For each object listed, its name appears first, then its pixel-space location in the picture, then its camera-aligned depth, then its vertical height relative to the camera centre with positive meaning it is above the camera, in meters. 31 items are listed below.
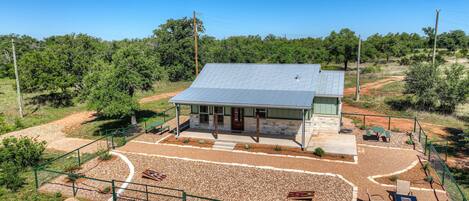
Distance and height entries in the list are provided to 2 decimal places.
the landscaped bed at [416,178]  13.73 -4.88
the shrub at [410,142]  19.25 -4.39
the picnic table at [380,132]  19.66 -3.93
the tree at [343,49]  58.66 +3.48
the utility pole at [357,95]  33.53 -2.85
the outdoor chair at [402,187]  12.20 -4.50
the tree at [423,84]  28.14 -1.42
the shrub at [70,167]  15.82 -4.87
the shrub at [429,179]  13.97 -4.81
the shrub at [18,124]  25.69 -4.34
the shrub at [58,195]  13.15 -5.07
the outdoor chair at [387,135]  19.63 -4.05
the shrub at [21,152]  16.08 -4.10
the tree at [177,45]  49.28 +3.61
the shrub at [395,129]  22.15 -4.22
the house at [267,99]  19.27 -1.79
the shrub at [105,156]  17.27 -4.66
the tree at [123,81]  20.83 -0.80
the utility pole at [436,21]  31.74 +4.58
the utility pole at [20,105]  28.47 -3.17
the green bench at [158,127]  21.81 -4.02
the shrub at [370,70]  57.58 -0.38
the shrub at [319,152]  17.22 -4.43
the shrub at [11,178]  13.86 -4.70
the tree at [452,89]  27.09 -1.81
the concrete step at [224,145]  18.82 -4.47
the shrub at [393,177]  14.21 -4.84
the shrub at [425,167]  15.23 -4.70
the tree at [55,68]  32.31 +0.14
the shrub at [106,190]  13.26 -4.95
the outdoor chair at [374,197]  12.39 -4.98
